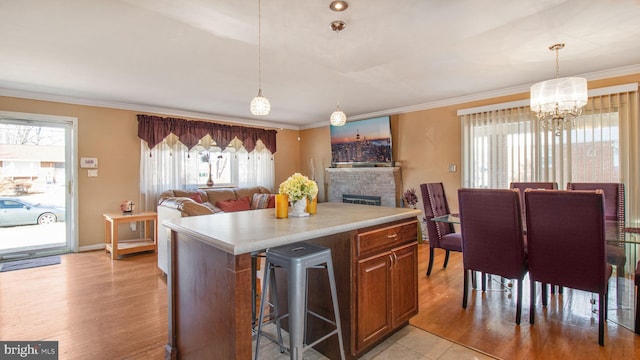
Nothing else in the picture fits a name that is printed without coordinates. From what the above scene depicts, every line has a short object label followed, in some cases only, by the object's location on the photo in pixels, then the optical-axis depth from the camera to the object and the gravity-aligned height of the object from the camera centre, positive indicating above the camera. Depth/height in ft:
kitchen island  4.62 -1.82
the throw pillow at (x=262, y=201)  19.83 -1.39
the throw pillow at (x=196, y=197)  17.48 -0.94
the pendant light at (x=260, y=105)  8.45 +2.12
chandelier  8.98 +2.50
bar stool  5.13 -1.76
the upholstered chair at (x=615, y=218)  8.29 -1.39
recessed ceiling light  6.92 +4.09
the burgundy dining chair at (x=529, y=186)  11.38 -0.33
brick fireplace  19.02 -0.26
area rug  13.00 -3.64
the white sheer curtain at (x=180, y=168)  17.31 +0.88
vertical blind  11.62 +1.40
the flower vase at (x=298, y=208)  6.84 -0.65
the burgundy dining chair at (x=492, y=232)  7.88 -1.48
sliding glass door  14.25 -0.11
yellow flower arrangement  6.68 -0.18
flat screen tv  19.06 +2.47
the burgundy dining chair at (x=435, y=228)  11.00 -1.90
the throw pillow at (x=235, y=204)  18.66 -1.52
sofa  11.19 -1.10
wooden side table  14.24 -2.81
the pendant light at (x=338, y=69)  7.90 +4.10
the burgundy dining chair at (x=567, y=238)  6.77 -1.46
